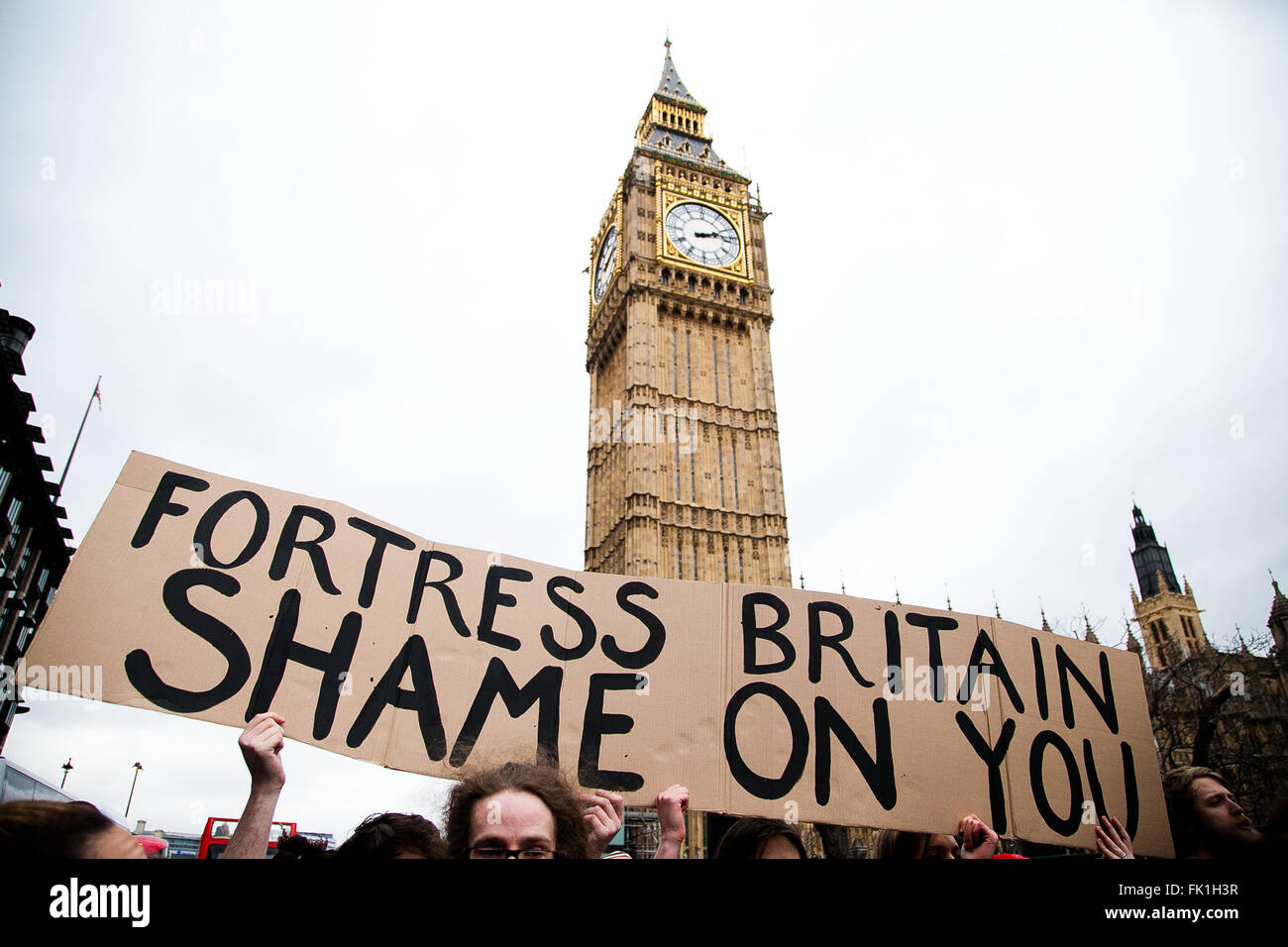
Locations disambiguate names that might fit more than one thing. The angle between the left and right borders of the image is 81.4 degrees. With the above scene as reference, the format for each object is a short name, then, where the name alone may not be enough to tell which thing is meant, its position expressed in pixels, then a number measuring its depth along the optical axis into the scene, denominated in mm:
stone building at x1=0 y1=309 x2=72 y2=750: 24933
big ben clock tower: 33688
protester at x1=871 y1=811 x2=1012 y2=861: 3951
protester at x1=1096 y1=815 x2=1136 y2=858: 3592
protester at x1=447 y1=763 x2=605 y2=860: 2455
